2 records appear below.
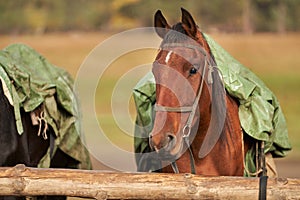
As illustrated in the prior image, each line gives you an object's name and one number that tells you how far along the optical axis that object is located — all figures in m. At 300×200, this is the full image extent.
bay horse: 9.41
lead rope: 8.73
